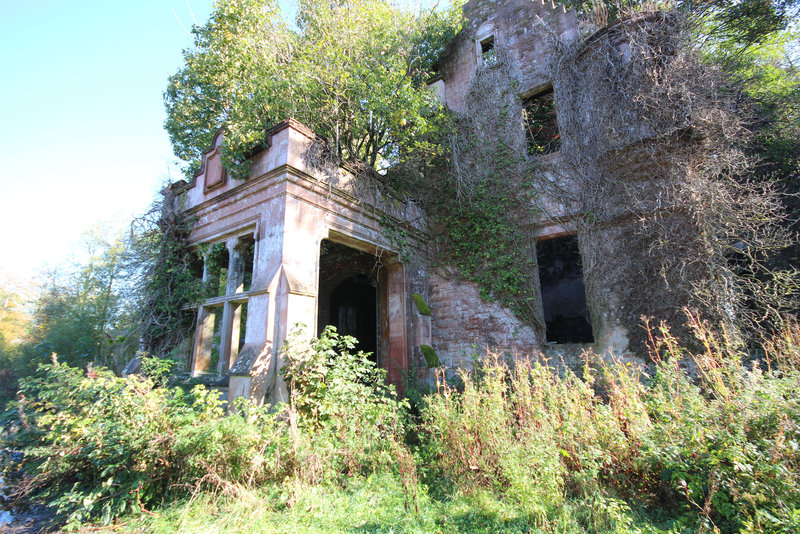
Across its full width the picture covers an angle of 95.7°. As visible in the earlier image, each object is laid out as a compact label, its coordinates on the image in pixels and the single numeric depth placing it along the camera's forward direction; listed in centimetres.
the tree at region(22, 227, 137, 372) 998
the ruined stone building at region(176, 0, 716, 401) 542
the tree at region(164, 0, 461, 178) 660
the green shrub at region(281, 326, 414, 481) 436
